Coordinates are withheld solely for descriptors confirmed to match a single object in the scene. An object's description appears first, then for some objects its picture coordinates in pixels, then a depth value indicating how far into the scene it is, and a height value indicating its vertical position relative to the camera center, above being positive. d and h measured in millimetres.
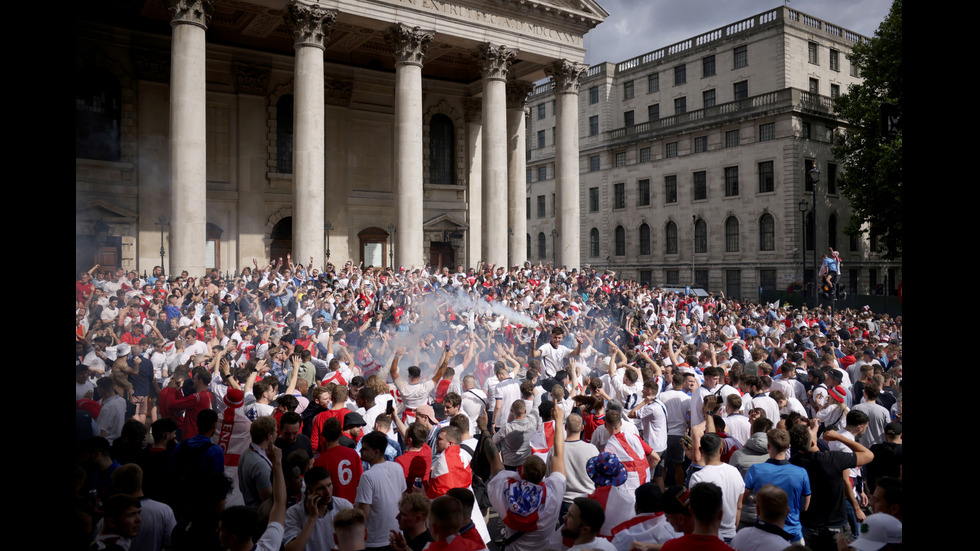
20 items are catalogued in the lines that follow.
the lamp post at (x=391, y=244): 36194 +2216
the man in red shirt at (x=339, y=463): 6258 -1616
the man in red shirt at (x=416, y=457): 6285 -1595
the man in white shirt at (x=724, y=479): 6105 -1753
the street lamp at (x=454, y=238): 39094 +2638
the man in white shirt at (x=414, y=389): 9188 -1405
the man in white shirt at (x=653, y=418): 8648 -1709
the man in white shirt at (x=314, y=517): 5090 -1773
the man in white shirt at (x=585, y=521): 4828 -1673
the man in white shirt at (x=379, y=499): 5734 -1784
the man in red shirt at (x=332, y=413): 7602 -1400
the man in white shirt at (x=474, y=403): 8633 -1516
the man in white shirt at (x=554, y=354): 13011 -1365
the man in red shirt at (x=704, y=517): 4395 -1538
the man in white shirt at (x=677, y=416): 9578 -1865
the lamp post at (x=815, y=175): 26734 +4089
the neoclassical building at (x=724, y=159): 48719 +9430
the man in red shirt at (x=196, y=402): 8297 -1389
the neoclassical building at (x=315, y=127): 27609 +7511
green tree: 36219 +7725
